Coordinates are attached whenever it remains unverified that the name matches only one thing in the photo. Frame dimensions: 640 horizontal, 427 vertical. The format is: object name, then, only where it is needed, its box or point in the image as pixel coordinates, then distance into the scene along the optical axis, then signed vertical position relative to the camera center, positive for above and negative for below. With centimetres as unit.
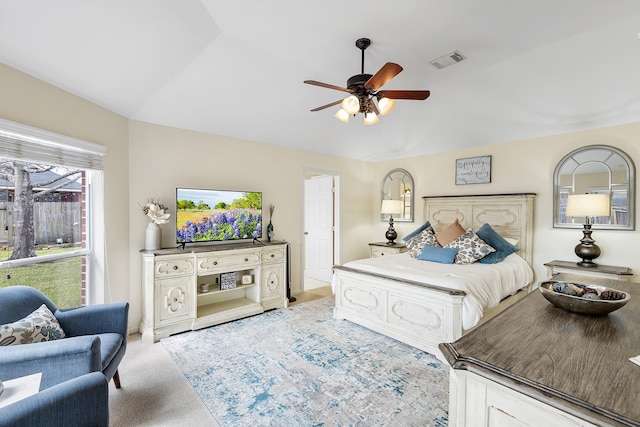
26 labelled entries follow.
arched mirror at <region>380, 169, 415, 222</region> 518 +28
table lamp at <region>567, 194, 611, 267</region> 307 -4
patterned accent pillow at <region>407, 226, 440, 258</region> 395 -48
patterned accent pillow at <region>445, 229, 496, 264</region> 350 -50
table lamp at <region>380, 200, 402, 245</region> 500 -5
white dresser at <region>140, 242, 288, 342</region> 307 -94
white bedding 261 -70
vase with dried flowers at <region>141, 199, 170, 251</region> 313 -17
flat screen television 339 -11
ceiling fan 210 +87
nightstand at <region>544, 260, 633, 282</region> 301 -67
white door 535 -44
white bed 265 -82
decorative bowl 127 -41
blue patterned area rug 196 -138
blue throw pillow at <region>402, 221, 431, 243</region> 455 -37
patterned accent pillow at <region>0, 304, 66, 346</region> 163 -73
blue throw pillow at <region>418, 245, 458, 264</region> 356 -58
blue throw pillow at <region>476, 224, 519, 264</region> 354 -47
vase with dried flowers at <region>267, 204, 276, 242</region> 419 -33
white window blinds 205 +47
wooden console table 75 -50
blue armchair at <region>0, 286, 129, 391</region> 148 -79
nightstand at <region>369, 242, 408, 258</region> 495 -71
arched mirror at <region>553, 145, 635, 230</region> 324 +31
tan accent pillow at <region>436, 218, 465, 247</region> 397 -36
